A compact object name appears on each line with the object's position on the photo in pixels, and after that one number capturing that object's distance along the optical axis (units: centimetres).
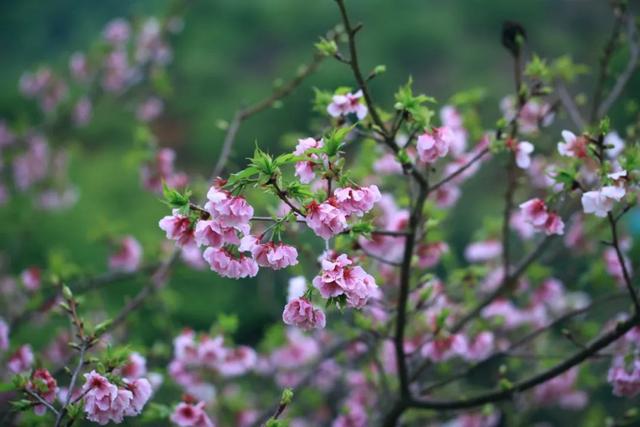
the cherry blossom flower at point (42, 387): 242
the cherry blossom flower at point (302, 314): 233
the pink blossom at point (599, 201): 237
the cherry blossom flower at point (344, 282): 232
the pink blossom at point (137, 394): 238
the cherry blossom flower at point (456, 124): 269
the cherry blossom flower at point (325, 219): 230
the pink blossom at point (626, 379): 248
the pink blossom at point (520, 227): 293
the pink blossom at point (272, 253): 233
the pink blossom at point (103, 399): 235
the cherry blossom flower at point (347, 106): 243
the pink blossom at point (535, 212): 245
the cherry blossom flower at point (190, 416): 250
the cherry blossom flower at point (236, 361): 273
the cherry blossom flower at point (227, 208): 230
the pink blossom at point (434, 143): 241
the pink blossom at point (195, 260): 296
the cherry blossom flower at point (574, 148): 247
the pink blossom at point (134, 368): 257
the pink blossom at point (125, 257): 290
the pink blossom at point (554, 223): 244
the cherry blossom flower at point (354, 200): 232
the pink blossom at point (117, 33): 395
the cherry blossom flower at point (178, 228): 234
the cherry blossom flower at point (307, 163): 234
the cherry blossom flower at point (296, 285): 250
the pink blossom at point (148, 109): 432
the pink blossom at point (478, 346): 272
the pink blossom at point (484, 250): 287
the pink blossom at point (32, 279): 288
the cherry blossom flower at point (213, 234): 231
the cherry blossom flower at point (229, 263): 233
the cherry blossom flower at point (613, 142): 258
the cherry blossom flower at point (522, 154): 249
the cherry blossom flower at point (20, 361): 257
